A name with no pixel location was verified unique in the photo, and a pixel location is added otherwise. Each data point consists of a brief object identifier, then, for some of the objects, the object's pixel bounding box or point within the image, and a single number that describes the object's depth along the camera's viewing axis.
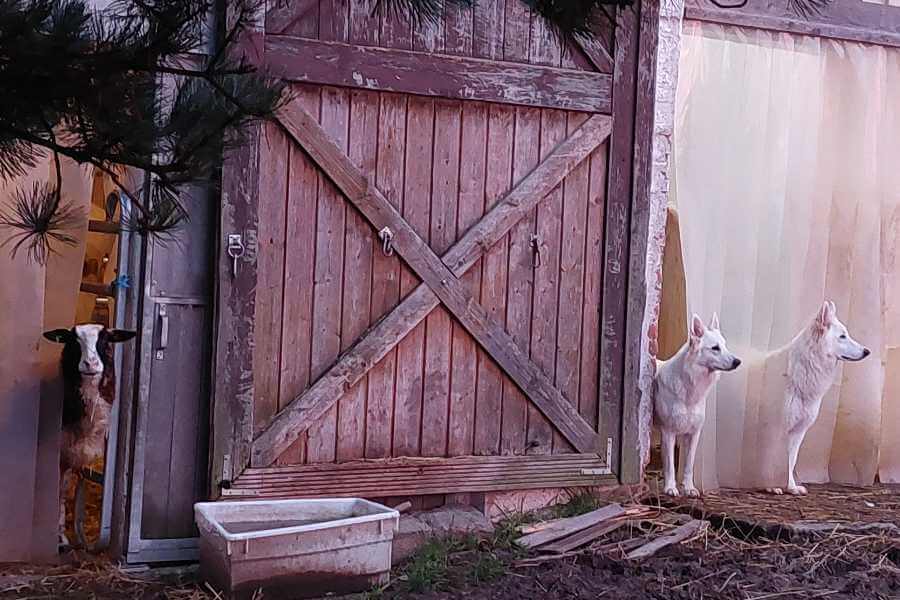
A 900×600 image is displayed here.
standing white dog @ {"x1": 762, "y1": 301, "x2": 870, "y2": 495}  7.63
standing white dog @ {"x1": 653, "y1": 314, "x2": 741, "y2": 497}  7.18
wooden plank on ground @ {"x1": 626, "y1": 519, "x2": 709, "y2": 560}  6.01
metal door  5.71
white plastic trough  5.07
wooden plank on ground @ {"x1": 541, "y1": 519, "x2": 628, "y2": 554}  6.02
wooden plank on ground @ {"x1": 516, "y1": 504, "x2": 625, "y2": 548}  6.08
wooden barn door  5.88
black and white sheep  5.63
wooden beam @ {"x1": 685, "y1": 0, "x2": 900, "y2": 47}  7.47
